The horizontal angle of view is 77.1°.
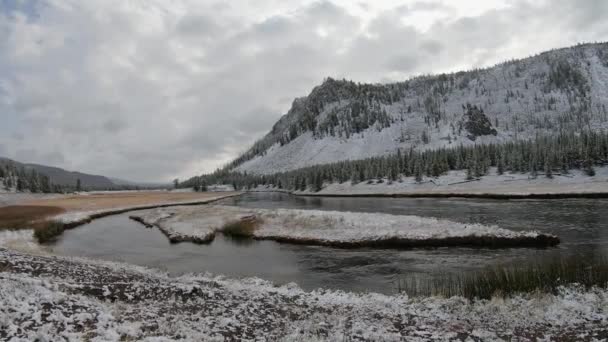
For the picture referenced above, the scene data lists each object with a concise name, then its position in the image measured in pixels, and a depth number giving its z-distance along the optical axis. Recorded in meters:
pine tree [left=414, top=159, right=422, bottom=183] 121.50
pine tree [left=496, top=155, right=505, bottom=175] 110.59
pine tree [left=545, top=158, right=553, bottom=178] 98.40
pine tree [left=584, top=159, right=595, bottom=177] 93.77
